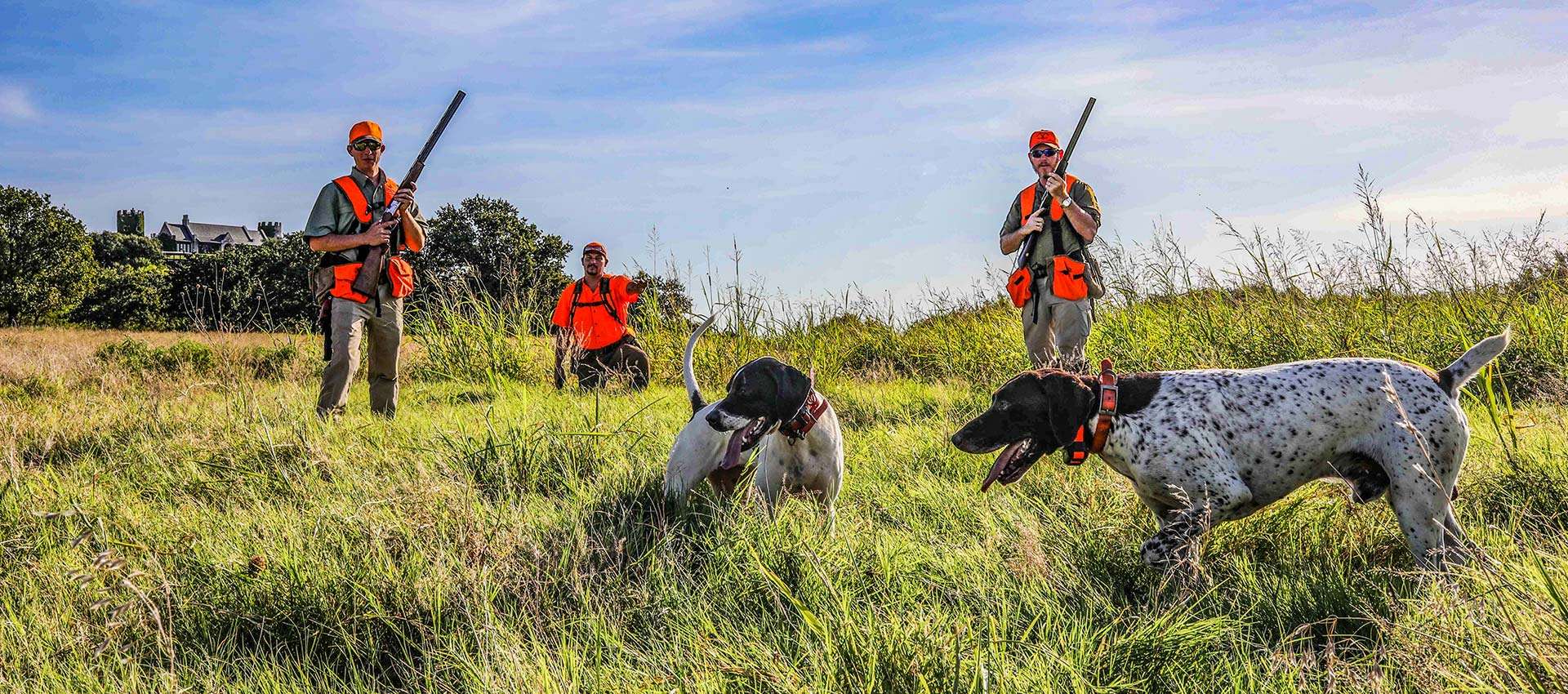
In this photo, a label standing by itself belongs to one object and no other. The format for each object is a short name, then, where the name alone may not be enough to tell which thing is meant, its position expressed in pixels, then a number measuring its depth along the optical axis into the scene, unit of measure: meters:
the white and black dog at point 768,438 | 4.00
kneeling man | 9.67
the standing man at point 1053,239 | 7.03
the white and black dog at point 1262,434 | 3.26
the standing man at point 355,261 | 7.01
